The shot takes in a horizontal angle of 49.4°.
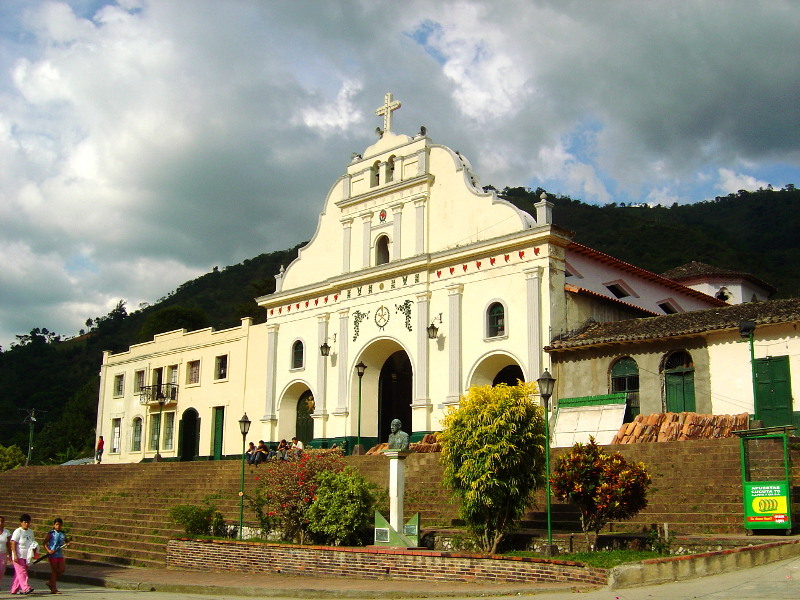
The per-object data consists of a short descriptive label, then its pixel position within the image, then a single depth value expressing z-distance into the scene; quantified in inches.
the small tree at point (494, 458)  627.8
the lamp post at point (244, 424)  904.8
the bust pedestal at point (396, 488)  674.2
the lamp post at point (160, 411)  1524.4
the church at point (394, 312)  1074.7
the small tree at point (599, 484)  582.2
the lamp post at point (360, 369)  1115.7
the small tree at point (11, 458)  1706.4
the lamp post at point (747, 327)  693.3
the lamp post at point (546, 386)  634.3
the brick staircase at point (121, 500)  860.6
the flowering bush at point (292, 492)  743.1
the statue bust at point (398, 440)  714.2
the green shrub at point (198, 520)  807.7
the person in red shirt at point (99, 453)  1600.6
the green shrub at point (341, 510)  705.0
